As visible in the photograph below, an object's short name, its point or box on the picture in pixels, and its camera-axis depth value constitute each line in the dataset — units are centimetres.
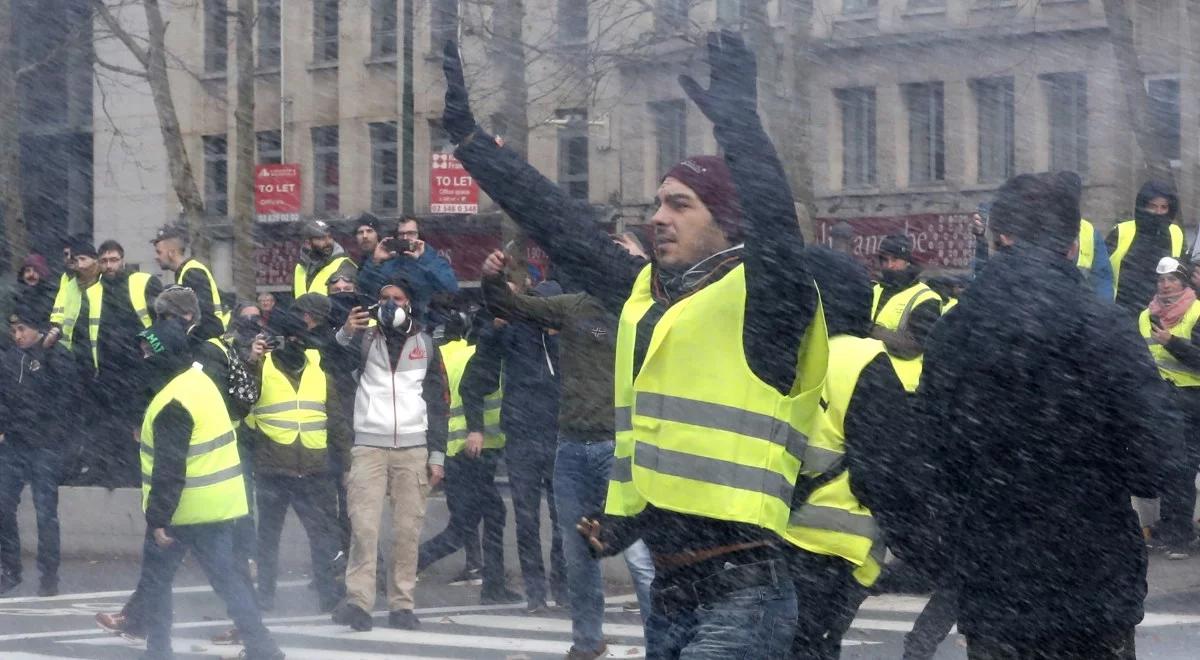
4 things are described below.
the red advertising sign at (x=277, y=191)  3956
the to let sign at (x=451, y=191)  3183
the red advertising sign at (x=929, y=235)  3597
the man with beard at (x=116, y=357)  1467
